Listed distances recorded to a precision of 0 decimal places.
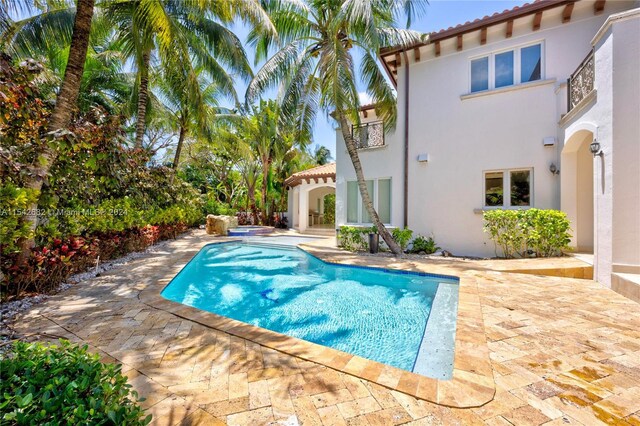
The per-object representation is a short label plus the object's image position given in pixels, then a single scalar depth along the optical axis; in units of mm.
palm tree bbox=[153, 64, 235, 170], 11820
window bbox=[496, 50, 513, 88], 10703
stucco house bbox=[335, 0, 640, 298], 7695
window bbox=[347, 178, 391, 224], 13242
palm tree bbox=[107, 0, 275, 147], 8984
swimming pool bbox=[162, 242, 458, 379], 4629
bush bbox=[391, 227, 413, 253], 11461
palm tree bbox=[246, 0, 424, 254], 10141
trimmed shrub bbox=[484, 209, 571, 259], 8875
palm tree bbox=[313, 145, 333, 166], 40688
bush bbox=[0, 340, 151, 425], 1456
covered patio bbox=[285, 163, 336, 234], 20234
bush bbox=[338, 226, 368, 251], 12289
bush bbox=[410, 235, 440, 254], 11555
